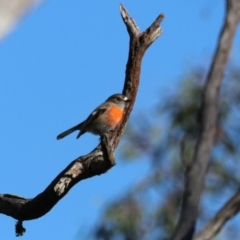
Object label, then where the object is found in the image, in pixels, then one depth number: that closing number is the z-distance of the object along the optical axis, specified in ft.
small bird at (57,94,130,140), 45.64
